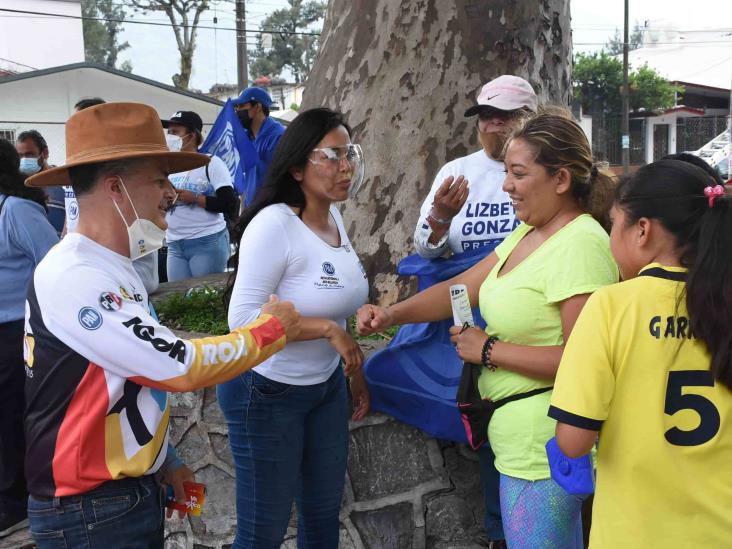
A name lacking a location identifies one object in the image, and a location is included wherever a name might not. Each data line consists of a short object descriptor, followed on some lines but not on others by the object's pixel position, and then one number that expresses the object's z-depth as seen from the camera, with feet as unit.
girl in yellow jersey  7.14
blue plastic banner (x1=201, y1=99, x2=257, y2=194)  21.50
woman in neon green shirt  9.04
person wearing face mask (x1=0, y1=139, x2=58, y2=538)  16.02
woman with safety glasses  10.35
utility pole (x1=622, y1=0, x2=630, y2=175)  106.82
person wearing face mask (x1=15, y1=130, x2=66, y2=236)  24.54
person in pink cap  12.32
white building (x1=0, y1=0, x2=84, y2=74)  163.73
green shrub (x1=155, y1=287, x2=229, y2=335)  17.60
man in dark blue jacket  21.29
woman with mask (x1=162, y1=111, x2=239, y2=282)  21.85
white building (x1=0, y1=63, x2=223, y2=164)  84.38
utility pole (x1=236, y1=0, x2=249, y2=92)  79.10
